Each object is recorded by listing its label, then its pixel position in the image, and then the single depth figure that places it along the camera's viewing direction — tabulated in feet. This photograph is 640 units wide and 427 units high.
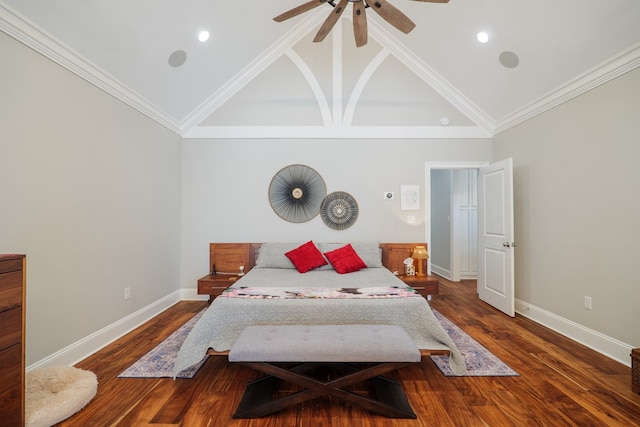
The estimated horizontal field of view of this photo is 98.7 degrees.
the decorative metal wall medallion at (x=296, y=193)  13.93
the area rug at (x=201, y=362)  7.34
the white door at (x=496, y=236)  11.54
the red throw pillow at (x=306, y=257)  11.82
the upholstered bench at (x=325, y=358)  5.74
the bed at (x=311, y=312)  6.97
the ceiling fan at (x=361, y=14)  6.62
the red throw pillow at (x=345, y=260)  11.47
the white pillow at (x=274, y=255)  12.39
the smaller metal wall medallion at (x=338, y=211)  13.93
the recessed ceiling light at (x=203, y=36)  10.09
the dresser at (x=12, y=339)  4.62
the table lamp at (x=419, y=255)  12.55
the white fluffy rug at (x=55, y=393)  5.35
